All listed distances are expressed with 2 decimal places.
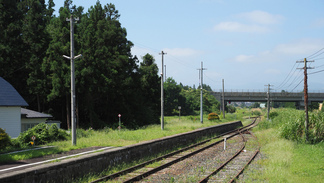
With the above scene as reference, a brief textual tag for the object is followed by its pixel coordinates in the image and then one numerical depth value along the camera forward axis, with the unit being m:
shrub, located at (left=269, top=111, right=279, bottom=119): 46.25
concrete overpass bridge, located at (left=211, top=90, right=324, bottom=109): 78.25
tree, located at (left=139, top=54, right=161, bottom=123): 56.81
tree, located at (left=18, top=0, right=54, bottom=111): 40.16
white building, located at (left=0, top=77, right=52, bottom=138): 23.58
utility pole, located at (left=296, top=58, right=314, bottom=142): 25.89
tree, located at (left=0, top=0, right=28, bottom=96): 40.16
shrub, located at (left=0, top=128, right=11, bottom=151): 16.80
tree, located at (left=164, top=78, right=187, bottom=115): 89.31
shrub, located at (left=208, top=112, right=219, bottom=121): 56.41
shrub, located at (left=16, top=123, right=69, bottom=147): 19.73
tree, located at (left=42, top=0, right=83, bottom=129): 37.75
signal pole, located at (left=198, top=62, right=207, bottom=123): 47.61
